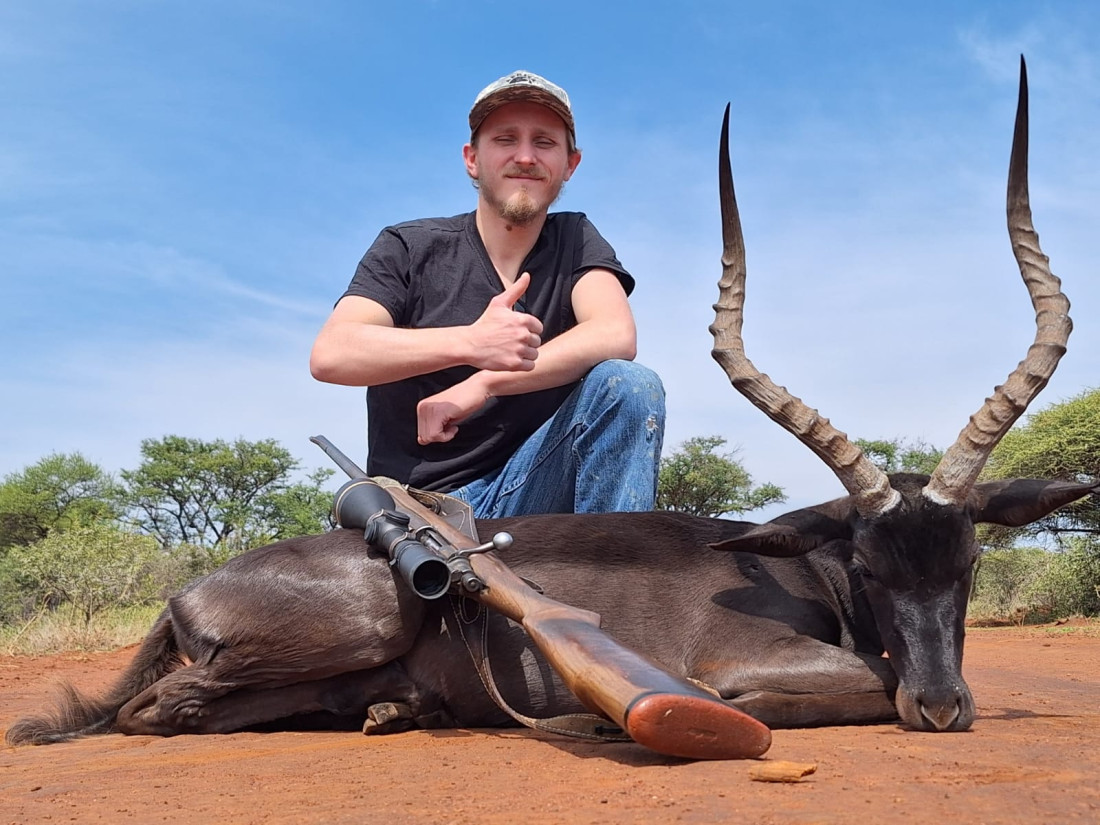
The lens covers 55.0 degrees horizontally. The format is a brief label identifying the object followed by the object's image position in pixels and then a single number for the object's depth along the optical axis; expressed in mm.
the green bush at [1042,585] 14258
